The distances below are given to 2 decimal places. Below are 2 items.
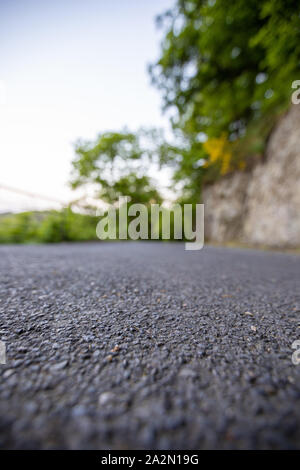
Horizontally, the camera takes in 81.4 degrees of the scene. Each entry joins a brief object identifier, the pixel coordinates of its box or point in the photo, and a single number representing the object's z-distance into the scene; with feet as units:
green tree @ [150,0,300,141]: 9.49
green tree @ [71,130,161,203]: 34.60
